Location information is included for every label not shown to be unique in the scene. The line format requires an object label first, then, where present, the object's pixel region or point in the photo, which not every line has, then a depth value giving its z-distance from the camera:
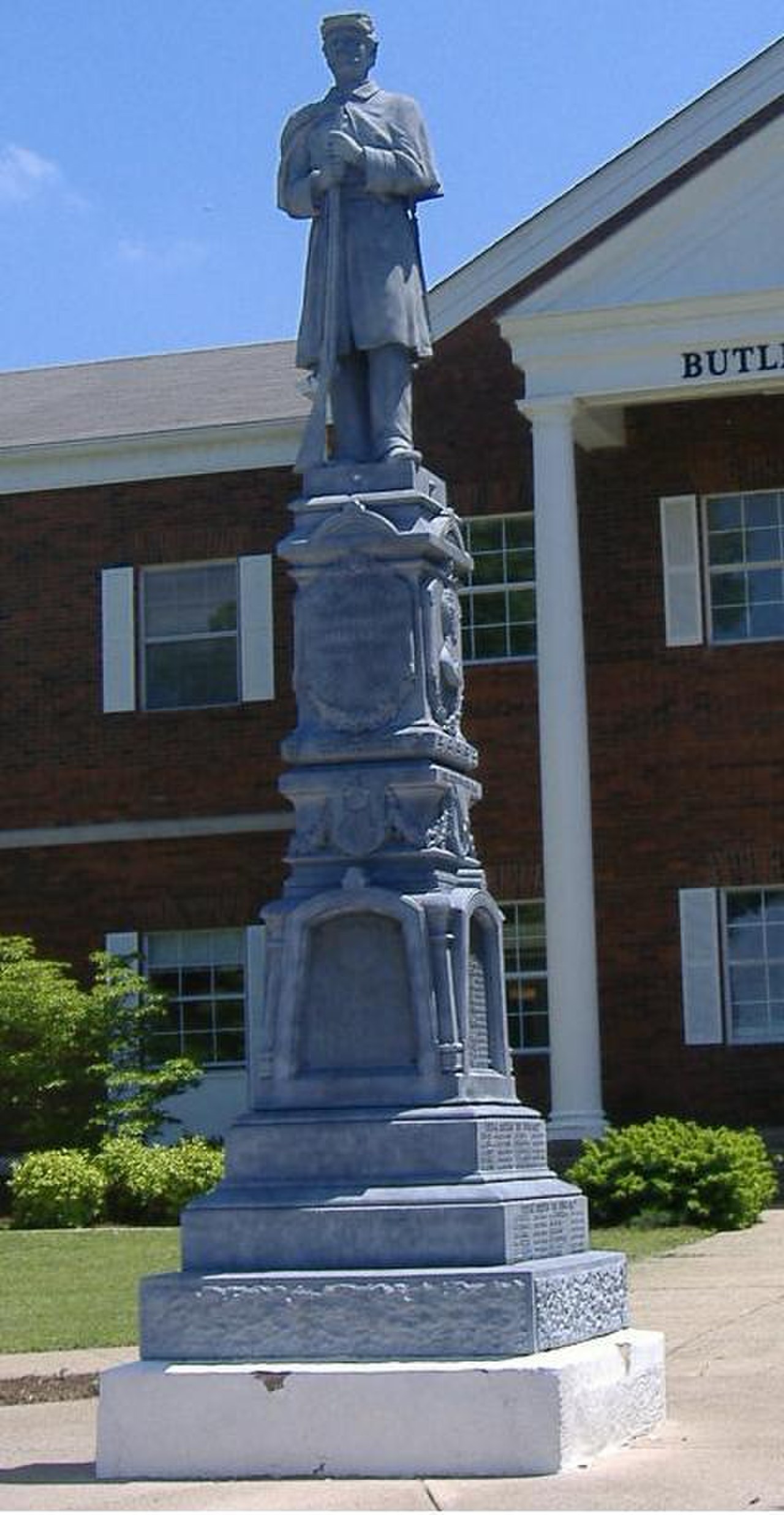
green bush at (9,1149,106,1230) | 21.27
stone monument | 8.59
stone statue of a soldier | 10.07
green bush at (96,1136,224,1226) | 21.23
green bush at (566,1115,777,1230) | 18.78
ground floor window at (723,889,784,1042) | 23.39
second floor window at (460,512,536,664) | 24.72
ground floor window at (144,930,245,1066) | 25.25
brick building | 22.86
